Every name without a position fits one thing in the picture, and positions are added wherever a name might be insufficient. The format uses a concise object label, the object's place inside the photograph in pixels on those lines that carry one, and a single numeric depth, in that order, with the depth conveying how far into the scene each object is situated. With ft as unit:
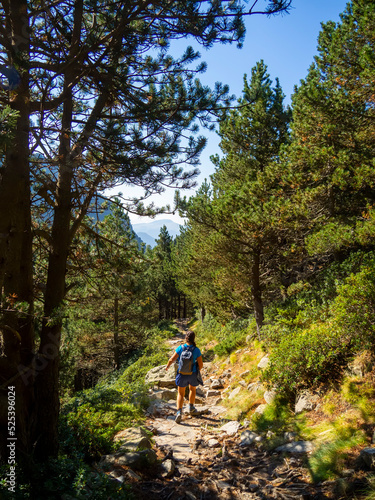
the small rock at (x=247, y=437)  15.96
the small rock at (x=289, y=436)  14.84
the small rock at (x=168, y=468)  13.12
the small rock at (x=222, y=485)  11.96
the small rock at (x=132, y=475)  12.44
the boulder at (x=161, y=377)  30.25
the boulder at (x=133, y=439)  14.75
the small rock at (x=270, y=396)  19.40
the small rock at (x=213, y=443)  16.05
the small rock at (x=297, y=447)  13.49
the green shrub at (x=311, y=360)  17.52
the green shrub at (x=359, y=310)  16.16
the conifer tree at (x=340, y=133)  21.53
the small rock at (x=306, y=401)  17.04
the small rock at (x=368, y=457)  10.33
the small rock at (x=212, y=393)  28.36
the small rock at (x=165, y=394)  26.48
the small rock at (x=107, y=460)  13.20
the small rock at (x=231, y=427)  17.63
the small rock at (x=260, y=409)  19.03
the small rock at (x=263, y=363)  25.47
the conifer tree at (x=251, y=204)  26.71
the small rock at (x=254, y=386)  22.83
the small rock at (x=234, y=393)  24.88
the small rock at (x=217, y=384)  30.53
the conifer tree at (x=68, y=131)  11.43
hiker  20.40
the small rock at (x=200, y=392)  29.07
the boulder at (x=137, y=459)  13.34
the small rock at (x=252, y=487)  11.69
